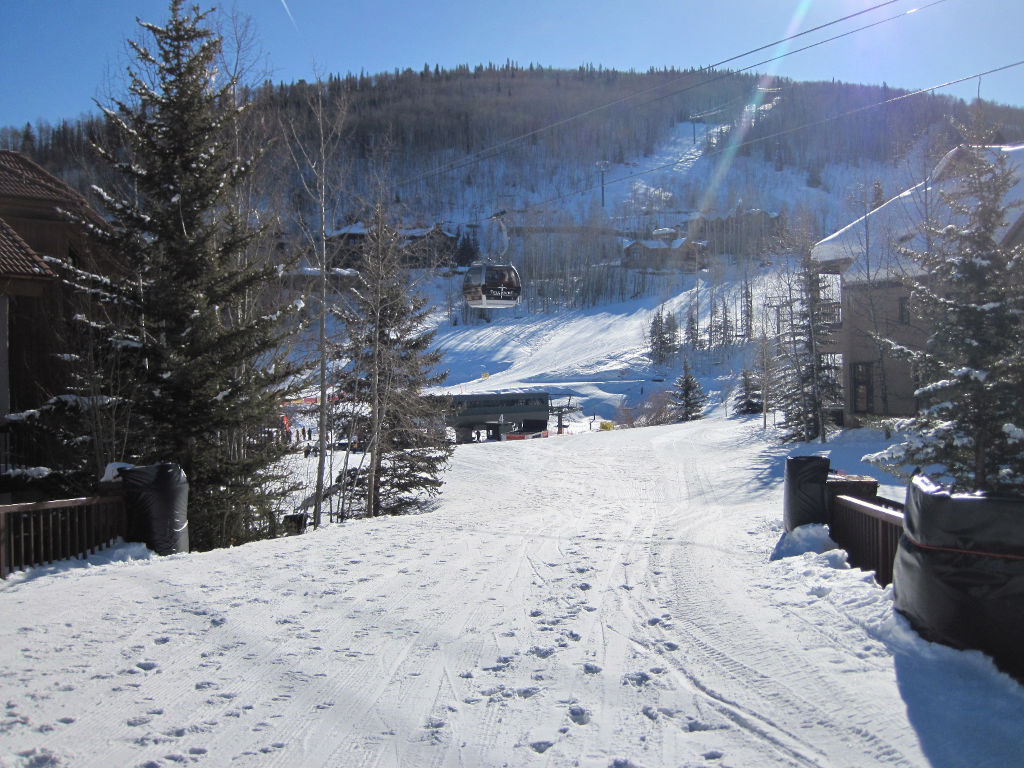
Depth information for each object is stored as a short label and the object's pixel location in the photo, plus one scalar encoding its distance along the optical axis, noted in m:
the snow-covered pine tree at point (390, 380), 18.12
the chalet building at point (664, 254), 123.56
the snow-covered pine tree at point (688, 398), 55.60
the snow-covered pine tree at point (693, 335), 87.31
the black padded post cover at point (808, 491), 8.64
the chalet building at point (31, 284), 15.08
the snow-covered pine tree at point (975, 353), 9.77
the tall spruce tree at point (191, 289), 11.77
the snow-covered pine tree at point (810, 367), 30.33
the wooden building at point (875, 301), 27.25
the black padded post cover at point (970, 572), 4.33
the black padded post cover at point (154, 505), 9.16
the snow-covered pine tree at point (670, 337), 83.56
